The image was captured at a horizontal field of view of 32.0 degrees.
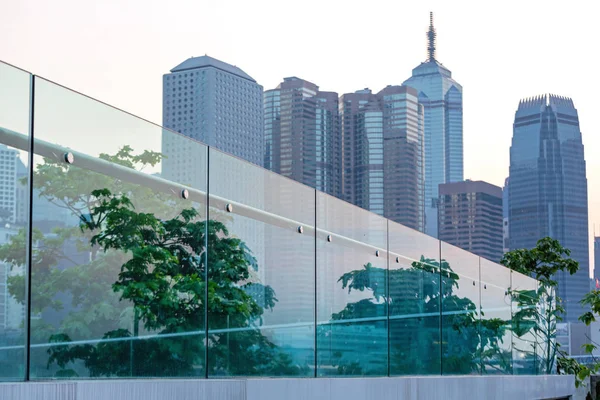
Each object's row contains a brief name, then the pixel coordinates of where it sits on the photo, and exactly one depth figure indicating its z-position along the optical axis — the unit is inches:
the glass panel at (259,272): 224.1
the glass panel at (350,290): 279.3
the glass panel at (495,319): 438.0
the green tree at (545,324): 507.8
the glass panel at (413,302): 337.7
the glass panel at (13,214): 158.2
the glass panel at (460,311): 391.2
